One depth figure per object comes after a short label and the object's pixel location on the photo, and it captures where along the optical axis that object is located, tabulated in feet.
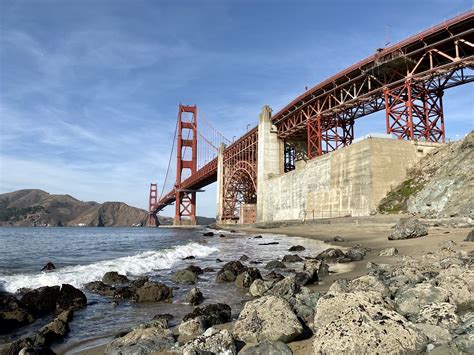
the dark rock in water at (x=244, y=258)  50.26
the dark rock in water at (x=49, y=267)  44.07
